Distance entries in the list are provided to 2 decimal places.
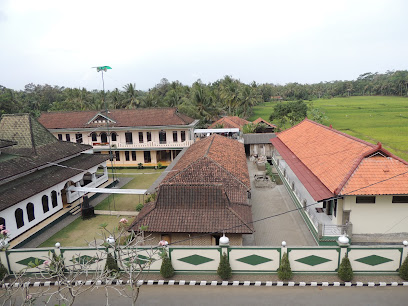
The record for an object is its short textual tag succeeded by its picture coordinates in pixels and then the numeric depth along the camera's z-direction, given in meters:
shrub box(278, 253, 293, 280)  10.46
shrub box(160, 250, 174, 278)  10.86
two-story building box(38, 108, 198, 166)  29.56
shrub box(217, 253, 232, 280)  10.64
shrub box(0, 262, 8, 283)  11.43
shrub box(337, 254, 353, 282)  10.30
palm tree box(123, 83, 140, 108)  46.21
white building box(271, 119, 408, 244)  11.66
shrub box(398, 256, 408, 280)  10.27
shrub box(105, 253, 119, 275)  10.96
